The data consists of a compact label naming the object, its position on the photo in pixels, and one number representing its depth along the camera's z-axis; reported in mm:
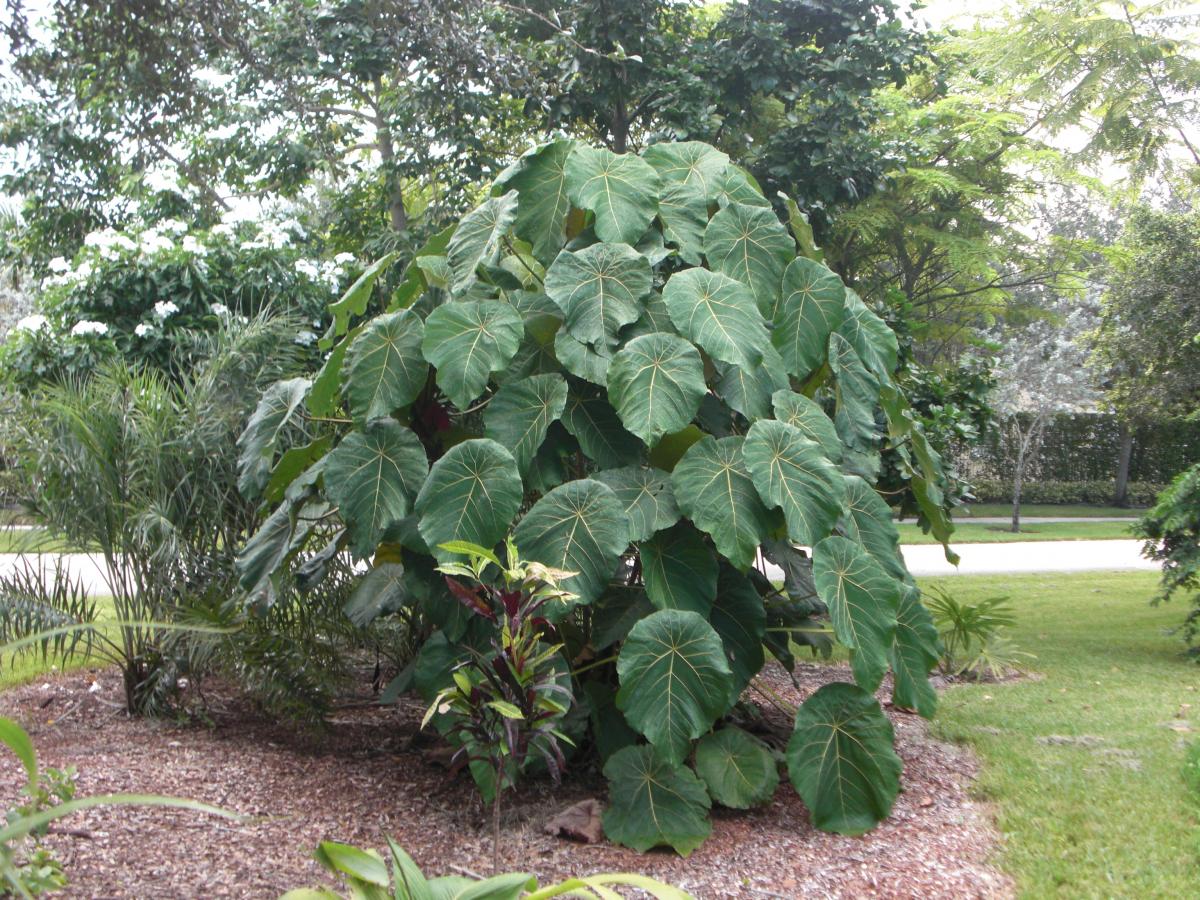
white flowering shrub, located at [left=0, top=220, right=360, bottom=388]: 7359
